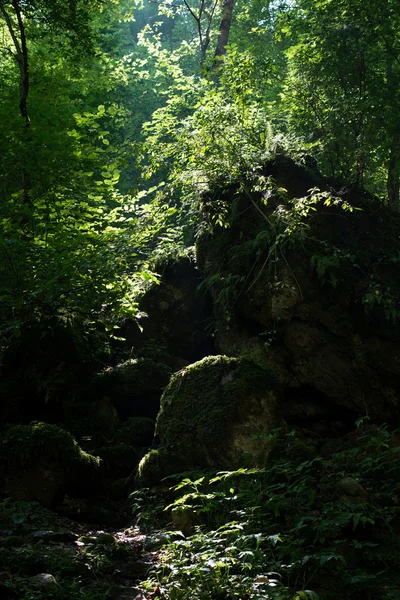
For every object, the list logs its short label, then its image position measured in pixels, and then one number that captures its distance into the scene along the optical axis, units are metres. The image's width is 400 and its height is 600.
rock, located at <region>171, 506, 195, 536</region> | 5.31
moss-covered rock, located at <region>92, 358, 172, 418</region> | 9.55
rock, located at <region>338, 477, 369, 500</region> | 4.95
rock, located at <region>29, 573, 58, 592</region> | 3.72
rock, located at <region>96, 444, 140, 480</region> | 7.60
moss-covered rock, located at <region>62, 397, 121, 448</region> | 8.55
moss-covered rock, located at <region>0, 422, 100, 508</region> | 6.46
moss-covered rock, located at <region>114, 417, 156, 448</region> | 8.50
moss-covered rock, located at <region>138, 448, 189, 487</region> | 6.67
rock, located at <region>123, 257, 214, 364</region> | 11.29
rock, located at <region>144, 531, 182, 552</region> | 5.02
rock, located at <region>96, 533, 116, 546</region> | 5.30
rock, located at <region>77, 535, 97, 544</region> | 5.34
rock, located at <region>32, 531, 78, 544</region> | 5.09
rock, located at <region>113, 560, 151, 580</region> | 4.56
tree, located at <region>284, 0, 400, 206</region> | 10.09
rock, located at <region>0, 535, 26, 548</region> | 4.73
